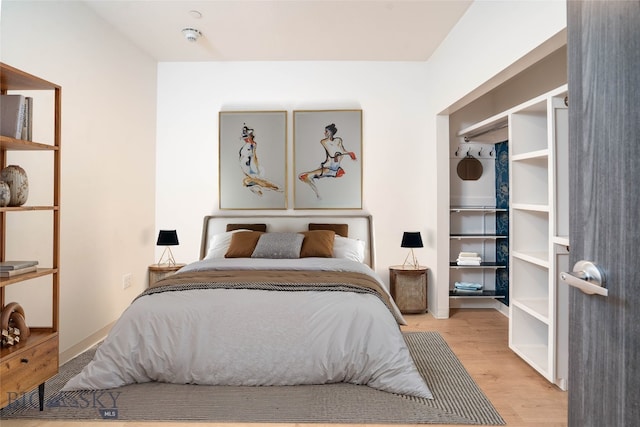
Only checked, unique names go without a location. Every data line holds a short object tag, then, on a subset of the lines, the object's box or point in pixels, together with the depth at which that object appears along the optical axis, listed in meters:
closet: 2.59
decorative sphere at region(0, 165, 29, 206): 2.19
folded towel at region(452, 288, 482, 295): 4.32
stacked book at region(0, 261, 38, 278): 2.08
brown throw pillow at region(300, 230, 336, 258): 4.01
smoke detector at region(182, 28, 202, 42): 3.80
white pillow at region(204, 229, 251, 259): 4.13
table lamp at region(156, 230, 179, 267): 4.32
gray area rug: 2.22
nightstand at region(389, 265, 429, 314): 4.34
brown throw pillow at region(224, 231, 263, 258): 4.02
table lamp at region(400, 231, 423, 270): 4.28
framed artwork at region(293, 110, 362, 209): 4.68
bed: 2.52
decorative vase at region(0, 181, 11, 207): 2.10
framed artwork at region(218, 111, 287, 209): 4.70
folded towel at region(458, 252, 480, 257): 4.29
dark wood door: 0.79
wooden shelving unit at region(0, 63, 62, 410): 1.99
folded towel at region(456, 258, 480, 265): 4.23
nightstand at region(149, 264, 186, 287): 4.36
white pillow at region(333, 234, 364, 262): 4.11
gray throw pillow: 3.95
